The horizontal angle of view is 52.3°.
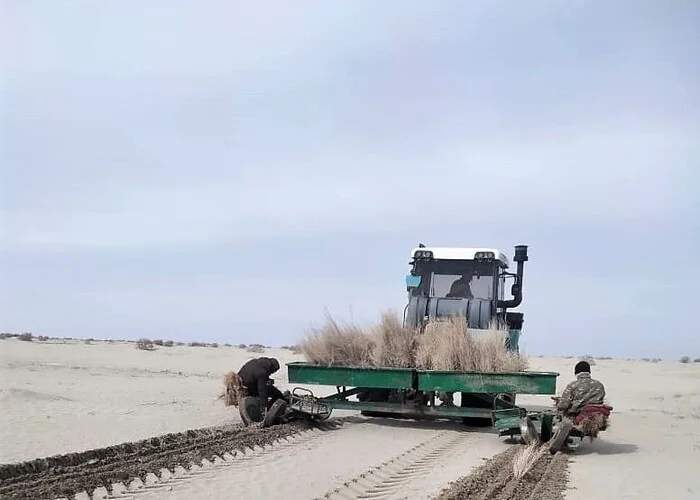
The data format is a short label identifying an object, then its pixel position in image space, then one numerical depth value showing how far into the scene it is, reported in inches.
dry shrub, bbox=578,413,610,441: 393.1
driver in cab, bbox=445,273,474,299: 583.8
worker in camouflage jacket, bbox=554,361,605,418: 412.5
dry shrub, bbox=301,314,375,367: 509.7
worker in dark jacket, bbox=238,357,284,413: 458.3
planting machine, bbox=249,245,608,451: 439.2
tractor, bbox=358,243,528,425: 568.7
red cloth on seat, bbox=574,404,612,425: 398.3
